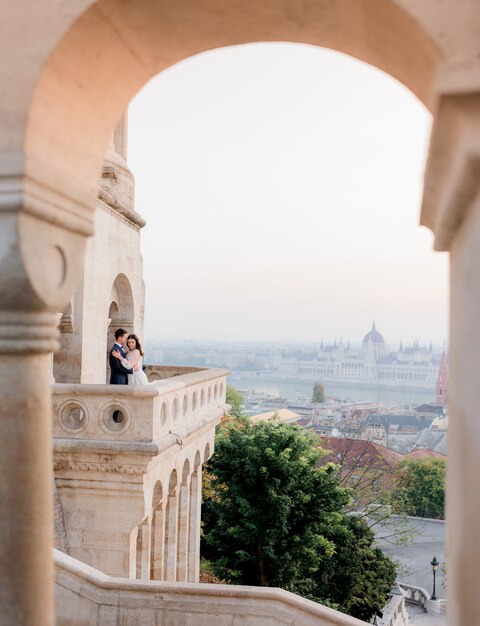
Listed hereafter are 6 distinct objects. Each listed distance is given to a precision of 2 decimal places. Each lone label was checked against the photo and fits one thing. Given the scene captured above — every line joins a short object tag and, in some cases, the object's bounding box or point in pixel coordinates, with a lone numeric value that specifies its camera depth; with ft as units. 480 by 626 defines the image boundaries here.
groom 30.37
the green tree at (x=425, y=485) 134.00
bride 30.68
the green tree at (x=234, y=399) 118.83
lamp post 86.09
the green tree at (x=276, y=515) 49.06
